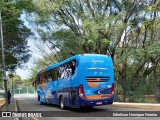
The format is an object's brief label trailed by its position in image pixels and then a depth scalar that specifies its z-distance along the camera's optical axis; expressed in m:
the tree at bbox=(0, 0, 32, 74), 22.62
